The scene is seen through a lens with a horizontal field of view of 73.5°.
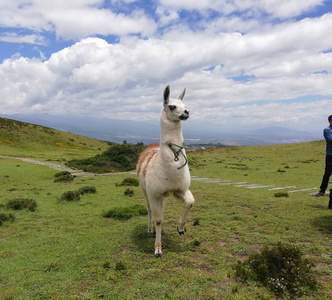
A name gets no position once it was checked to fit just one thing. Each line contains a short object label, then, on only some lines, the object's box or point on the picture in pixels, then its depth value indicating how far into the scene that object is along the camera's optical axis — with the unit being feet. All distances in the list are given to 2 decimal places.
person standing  30.15
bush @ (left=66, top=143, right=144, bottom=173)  91.20
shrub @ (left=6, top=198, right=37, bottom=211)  34.33
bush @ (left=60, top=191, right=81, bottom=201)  39.52
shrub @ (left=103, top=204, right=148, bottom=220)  30.01
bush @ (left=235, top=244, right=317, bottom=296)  13.98
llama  17.93
